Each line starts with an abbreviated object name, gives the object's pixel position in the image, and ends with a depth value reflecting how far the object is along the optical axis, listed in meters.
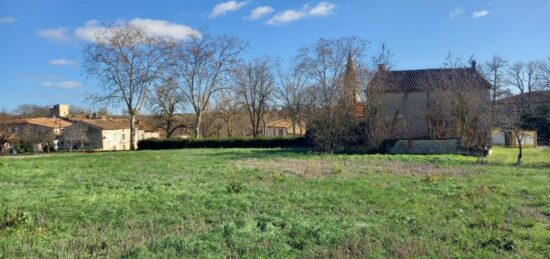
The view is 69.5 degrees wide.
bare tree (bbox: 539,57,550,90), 55.40
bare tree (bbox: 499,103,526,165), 20.48
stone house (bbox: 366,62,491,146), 29.25
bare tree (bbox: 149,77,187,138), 52.22
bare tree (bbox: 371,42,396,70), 34.53
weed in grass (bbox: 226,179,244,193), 10.83
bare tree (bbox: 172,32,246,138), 49.69
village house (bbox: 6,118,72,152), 55.79
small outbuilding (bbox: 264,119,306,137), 83.94
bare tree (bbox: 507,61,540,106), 60.19
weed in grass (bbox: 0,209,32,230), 7.12
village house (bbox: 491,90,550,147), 38.09
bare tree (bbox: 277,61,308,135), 56.75
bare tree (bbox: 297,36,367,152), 29.84
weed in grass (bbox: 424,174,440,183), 12.55
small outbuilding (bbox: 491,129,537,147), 38.51
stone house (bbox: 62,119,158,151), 64.56
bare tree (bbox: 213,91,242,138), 63.12
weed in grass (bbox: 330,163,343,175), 15.46
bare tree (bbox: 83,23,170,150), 45.31
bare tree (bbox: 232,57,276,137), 61.78
